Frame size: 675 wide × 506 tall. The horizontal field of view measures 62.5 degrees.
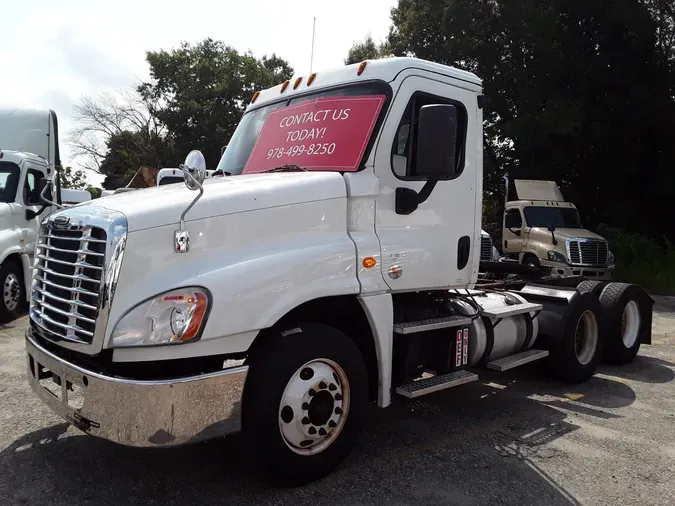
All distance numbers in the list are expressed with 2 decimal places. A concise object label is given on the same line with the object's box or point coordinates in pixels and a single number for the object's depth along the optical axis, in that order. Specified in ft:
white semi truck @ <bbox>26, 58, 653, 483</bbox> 9.69
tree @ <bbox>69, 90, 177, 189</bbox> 115.03
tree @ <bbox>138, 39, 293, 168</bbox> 107.96
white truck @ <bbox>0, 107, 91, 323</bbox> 28.86
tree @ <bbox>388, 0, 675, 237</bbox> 64.39
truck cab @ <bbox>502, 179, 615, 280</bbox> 46.70
